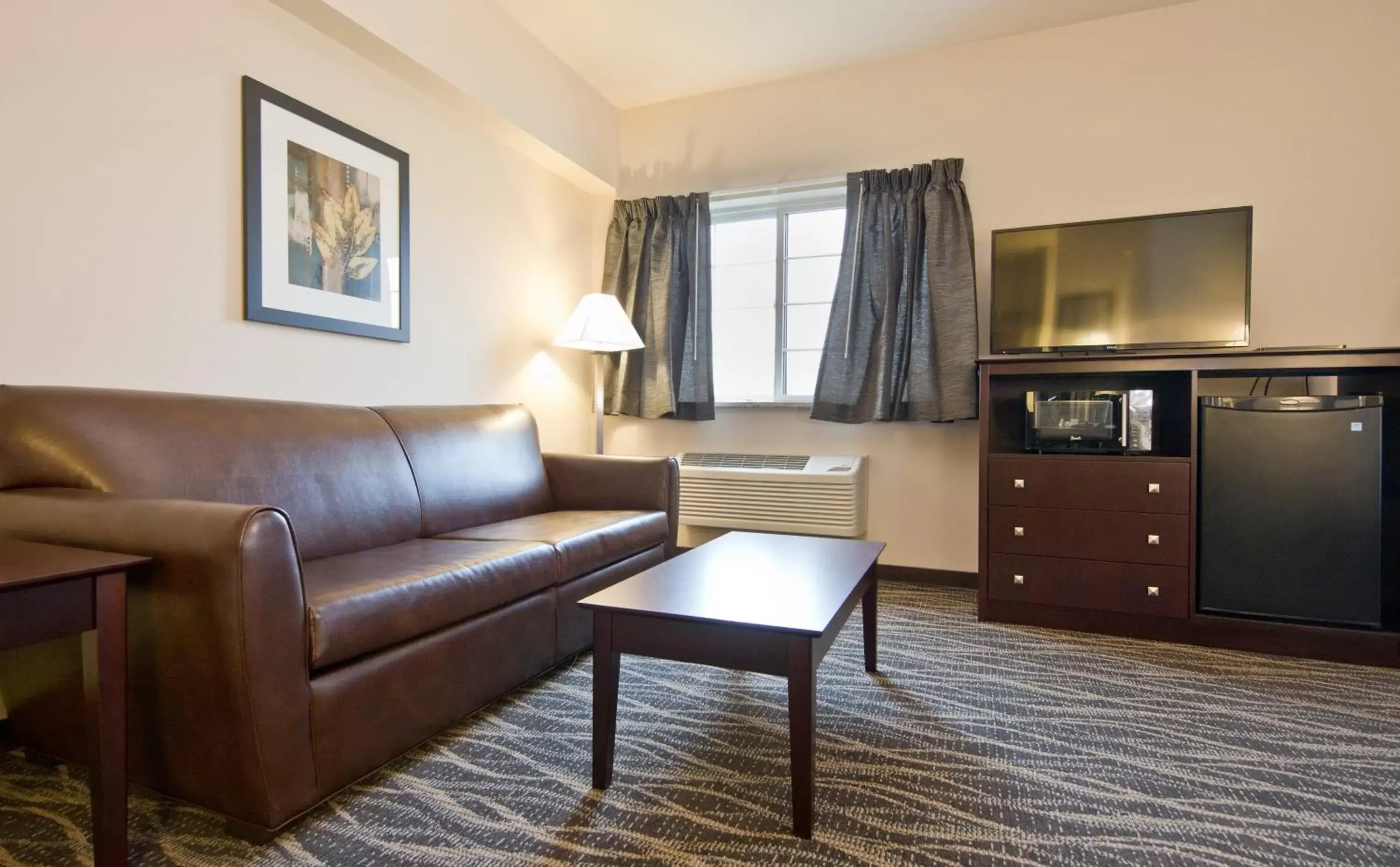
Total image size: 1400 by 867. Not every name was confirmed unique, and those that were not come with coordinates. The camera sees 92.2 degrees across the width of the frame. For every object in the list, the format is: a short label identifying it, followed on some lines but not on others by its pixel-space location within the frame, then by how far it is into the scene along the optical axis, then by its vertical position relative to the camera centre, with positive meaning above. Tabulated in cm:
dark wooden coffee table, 125 -38
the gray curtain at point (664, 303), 360 +68
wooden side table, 101 -32
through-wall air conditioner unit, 321 -32
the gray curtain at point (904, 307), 305 +58
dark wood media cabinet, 229 -33
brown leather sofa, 117 -35
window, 354 +77
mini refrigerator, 221 -26
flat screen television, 247 +57
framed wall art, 208 +70
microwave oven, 251 +4
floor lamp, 321 +48
